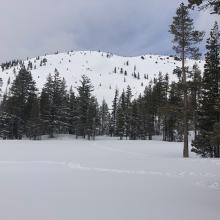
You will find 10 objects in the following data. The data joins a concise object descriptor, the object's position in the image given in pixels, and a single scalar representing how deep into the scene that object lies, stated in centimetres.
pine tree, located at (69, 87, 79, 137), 4923
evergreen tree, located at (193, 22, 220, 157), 2180
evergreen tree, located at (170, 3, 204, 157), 1962
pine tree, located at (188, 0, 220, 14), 822
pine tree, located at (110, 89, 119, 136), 6695
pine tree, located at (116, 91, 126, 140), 5413
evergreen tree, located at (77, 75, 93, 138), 4654
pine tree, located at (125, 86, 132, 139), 5460
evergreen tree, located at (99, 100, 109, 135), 7944
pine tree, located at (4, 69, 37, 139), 4183
